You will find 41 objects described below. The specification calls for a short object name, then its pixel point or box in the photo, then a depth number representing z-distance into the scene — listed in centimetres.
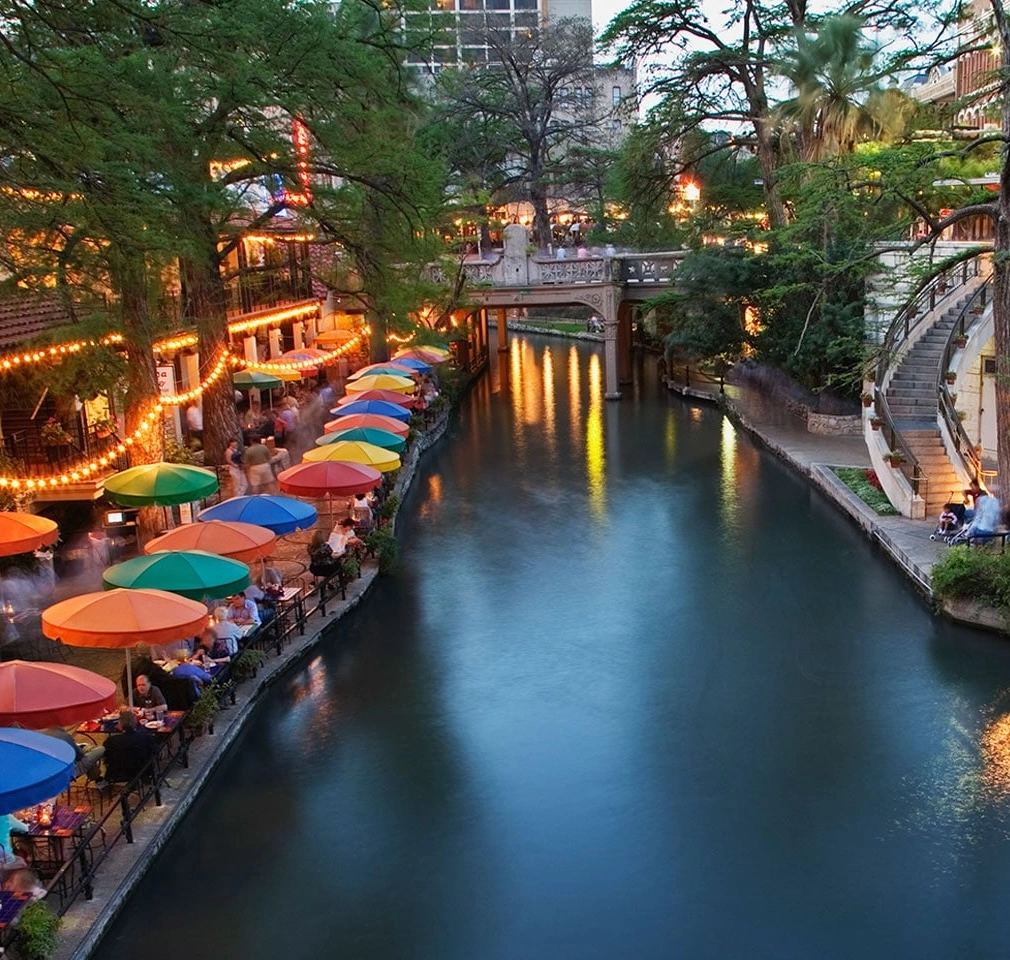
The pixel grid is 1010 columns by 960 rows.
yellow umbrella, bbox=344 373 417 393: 3384
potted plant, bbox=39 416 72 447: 2223
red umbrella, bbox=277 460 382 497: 2094
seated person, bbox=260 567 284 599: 1784
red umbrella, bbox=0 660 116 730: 1114
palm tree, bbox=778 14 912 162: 3312
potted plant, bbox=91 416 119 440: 2383
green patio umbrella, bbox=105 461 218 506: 1944
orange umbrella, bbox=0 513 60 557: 1717
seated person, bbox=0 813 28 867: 1032
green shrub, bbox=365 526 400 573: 2189
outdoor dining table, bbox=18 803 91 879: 1090
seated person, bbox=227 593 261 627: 1672
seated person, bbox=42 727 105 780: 1205
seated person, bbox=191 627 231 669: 1527
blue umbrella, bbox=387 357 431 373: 4034
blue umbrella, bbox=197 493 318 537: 1845
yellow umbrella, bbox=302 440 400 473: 2258
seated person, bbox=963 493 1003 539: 1952
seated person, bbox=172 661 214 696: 1430
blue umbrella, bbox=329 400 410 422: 2891
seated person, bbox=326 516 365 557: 2103
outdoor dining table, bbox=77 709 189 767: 1319
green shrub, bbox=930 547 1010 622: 1759
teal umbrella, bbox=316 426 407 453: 2503
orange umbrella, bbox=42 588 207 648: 1316
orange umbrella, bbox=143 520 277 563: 1677
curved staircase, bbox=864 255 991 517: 2378
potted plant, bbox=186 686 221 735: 1387
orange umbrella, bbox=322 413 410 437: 2675
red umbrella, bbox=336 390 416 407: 3123
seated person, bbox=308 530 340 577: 1986
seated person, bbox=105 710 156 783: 1244
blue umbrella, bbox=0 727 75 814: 958
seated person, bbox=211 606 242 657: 1563
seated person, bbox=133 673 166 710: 1373
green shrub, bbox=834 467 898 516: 2417
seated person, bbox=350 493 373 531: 2239
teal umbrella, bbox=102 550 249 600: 1497
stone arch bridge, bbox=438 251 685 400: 4456
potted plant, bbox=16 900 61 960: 933
